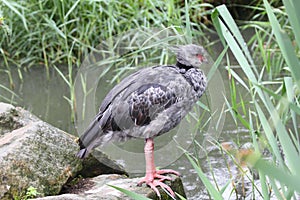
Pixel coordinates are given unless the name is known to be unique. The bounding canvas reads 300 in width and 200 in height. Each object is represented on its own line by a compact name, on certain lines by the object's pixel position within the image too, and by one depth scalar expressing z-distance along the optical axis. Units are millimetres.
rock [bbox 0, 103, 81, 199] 5199
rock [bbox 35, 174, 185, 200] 4971
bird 5156
